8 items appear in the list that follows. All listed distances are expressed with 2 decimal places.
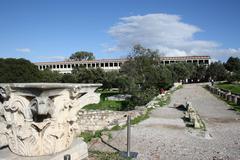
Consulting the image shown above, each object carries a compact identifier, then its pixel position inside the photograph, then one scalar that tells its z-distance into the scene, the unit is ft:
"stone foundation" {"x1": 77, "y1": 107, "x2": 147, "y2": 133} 34.06
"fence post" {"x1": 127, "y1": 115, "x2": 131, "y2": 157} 16.26
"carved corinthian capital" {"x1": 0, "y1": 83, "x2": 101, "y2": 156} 13.07
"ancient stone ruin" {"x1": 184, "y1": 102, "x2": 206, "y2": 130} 26.14
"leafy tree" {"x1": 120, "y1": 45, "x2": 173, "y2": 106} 77.24
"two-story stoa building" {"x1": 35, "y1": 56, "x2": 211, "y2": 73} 202.98
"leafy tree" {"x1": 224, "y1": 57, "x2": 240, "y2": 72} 191.64
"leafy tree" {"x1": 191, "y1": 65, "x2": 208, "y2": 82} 169.30
